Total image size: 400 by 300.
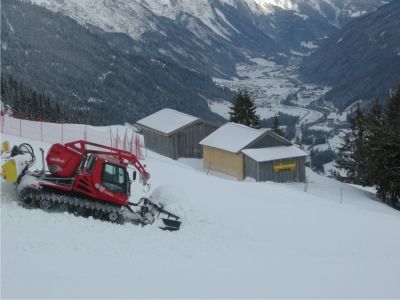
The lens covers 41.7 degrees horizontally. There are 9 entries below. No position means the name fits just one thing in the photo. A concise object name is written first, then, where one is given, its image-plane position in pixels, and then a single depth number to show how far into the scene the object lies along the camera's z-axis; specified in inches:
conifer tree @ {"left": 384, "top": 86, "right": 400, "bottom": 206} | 1497.3
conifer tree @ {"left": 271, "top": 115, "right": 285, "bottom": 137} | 2576.3
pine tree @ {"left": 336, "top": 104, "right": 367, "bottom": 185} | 1762.3
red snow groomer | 653.9
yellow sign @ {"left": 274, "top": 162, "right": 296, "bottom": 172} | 1626.5
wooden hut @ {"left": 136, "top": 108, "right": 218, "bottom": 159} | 1893.5
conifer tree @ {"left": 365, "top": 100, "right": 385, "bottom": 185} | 1539.1
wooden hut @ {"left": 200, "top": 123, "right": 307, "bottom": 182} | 1615.7
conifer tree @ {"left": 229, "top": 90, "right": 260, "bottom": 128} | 2372.0
